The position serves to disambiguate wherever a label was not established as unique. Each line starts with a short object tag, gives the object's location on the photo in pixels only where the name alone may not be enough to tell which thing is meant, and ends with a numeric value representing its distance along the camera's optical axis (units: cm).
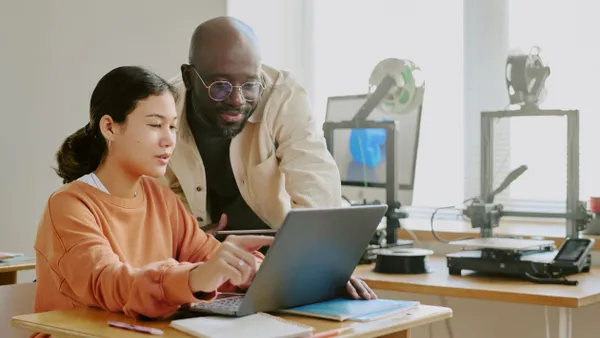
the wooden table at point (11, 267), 463
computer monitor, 485
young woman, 328
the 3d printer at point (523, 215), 431
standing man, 412
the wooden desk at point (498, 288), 401
